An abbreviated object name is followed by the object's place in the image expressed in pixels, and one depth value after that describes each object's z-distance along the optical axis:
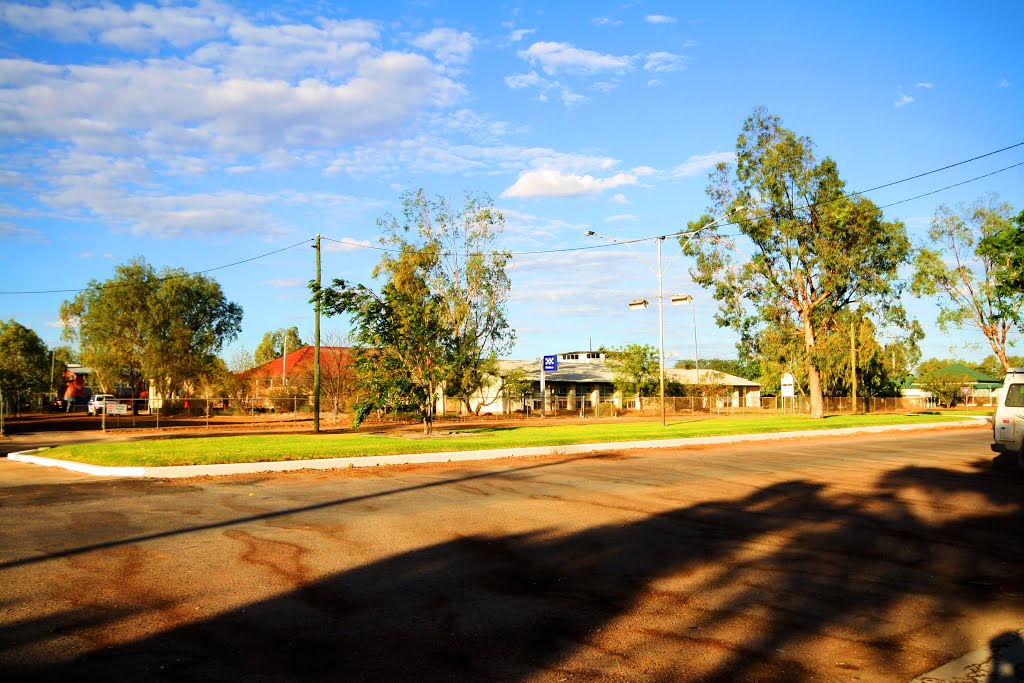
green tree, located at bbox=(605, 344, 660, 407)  65.25
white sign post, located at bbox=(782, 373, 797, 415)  54.19
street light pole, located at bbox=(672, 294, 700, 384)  30.75
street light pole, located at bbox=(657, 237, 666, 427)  33.22
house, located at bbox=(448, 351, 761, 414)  61.16
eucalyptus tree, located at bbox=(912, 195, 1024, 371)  51.84
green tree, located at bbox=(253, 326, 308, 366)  116.88
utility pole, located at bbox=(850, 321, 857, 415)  59.20
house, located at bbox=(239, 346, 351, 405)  52.44
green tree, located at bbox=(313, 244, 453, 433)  24.78
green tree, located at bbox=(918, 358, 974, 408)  86.44
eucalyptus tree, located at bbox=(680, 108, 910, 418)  47.44
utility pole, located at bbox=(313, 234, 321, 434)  33.83
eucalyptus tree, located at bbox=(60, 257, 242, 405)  61.84
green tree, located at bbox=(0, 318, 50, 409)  71.81
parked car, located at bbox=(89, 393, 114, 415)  64.96
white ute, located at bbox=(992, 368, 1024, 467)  17.23
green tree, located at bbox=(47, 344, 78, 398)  88.77
